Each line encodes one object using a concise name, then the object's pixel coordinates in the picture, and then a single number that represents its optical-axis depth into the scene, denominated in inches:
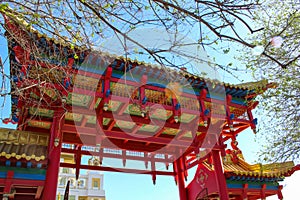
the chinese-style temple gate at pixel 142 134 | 194.7
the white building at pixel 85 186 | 847.0
